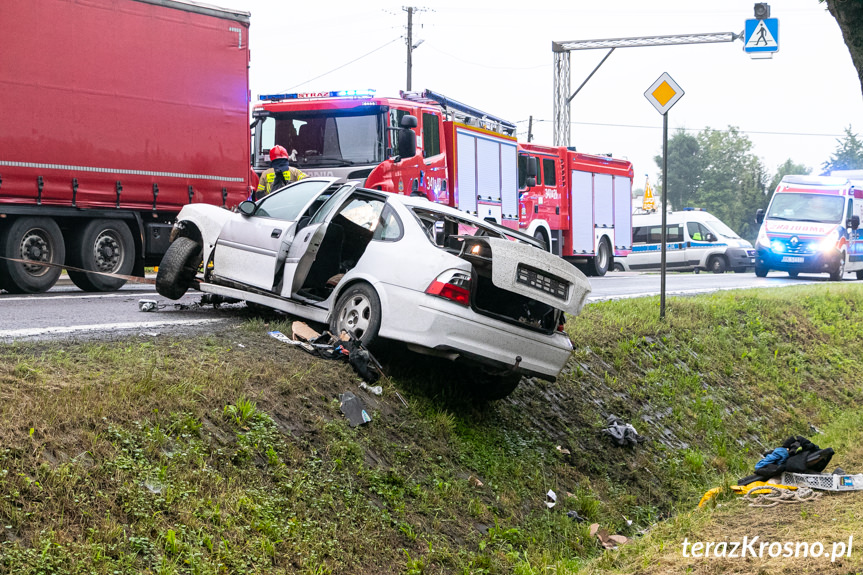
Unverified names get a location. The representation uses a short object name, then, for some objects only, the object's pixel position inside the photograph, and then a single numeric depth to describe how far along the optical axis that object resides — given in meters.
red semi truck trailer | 12.20
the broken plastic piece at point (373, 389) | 7.26
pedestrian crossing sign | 20.16
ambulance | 26.84
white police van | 35.50
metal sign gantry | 29.58
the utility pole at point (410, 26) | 42.34
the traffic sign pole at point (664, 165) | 12.16
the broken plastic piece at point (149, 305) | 9.96
